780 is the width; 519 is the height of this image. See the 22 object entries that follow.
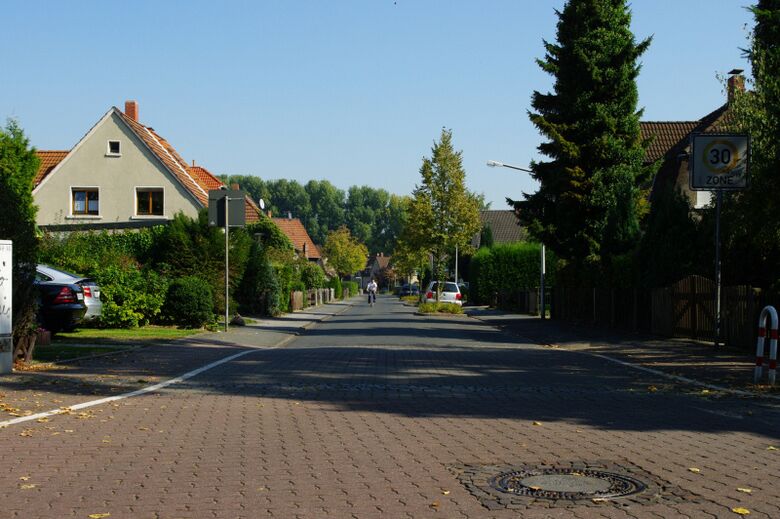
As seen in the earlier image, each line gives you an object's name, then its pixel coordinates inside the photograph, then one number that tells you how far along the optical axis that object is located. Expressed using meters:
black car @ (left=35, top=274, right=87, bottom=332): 17.86
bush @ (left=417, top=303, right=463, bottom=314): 42.68
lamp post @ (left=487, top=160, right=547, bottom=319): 35.33
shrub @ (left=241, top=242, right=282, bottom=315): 35.88
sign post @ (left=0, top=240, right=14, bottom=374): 12.26
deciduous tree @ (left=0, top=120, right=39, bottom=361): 12.67
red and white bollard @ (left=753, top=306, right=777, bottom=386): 11.73
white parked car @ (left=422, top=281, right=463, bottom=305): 45.59
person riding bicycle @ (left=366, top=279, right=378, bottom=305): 66.31
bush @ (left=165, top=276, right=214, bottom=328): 23.97
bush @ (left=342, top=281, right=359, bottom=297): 114.09
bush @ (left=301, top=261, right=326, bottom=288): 59.61
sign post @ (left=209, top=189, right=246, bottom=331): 23.38
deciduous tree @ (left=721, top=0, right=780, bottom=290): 16.77
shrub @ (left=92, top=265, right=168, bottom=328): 22.14
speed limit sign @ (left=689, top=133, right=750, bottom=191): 18.20
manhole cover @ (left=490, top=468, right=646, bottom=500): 5.64
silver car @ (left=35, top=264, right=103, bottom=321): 18.34
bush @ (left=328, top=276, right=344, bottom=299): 92.96
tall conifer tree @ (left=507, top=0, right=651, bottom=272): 31.16
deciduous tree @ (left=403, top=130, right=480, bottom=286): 45.44
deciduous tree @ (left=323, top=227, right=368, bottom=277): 133.00
